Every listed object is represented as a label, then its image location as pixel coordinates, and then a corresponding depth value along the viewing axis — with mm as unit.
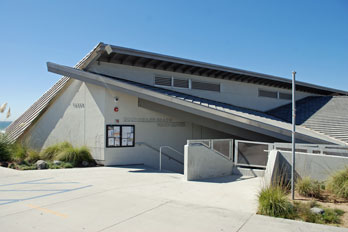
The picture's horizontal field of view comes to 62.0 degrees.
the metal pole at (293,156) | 7247
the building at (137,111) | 13242
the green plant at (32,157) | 13914
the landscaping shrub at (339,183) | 7170
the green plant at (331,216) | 5836
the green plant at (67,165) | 12956
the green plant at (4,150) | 14014
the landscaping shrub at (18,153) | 14102
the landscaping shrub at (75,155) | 13664
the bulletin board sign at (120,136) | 13969
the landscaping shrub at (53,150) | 14297
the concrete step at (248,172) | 11523
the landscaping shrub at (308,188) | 7562
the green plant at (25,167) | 12279
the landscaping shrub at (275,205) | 6129
